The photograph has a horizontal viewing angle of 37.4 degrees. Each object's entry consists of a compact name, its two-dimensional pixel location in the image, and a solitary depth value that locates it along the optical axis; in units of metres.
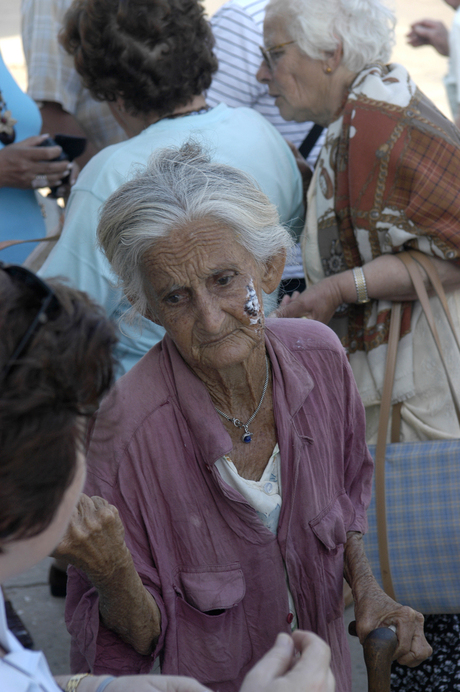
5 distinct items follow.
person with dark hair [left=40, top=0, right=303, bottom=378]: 2.20
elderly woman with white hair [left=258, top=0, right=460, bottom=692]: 2.25
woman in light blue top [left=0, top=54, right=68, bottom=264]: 2.80
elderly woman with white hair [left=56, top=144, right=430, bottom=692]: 1.71
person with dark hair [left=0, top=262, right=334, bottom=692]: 0.87
